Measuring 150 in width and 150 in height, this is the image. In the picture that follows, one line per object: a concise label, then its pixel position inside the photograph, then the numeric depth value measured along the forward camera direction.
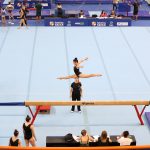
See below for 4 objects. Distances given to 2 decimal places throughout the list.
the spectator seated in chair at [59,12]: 21.42
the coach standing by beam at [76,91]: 11.12
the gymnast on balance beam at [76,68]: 11.60
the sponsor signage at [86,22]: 20.80
